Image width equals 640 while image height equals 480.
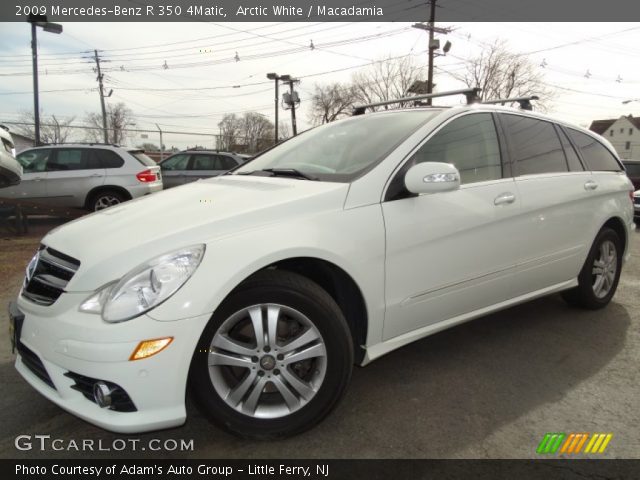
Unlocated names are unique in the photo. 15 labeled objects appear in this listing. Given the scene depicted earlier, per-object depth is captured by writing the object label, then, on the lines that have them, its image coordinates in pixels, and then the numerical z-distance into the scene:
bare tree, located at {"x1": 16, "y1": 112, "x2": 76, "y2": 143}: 18.69
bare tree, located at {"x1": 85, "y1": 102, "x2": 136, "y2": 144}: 23.10
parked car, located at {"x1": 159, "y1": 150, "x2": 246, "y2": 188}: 11.86
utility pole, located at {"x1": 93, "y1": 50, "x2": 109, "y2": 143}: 30.27
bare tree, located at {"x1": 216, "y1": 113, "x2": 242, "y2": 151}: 24.67
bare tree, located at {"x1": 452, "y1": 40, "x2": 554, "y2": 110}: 33.69
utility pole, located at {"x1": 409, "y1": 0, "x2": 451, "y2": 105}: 20.57
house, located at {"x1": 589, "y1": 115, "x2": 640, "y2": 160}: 69.31
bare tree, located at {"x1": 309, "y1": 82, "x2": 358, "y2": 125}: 48.72
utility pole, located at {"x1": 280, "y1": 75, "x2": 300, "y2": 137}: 24.80
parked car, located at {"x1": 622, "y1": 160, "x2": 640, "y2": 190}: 14.16
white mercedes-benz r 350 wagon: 1.91
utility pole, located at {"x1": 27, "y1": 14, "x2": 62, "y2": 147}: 14.44
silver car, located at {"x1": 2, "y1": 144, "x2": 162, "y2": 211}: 9.00
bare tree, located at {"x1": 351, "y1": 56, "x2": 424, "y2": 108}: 36.41
